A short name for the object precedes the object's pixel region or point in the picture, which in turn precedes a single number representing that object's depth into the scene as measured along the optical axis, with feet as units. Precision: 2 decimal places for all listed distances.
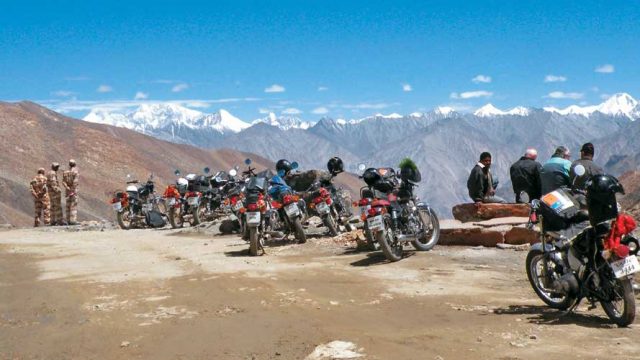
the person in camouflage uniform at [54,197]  83.92
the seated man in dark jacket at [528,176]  49.57
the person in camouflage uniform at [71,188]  82.41
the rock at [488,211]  49.65
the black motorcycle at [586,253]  22.98
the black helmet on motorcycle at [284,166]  55.21
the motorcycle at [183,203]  73.72
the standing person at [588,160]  38.88
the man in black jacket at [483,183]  53.42
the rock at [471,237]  45.34
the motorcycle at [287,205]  50.03
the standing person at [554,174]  41.47
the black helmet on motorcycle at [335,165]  57.77
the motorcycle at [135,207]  77.10
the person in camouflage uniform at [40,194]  82.64
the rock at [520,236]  43.93
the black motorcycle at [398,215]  40.01
